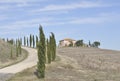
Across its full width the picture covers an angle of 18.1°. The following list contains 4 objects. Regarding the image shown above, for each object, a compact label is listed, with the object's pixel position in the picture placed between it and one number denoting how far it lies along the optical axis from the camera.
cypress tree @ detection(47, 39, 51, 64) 53.14
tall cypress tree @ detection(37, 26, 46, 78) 40.97
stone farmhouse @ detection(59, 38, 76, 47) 188.38
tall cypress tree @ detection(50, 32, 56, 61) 56.88
